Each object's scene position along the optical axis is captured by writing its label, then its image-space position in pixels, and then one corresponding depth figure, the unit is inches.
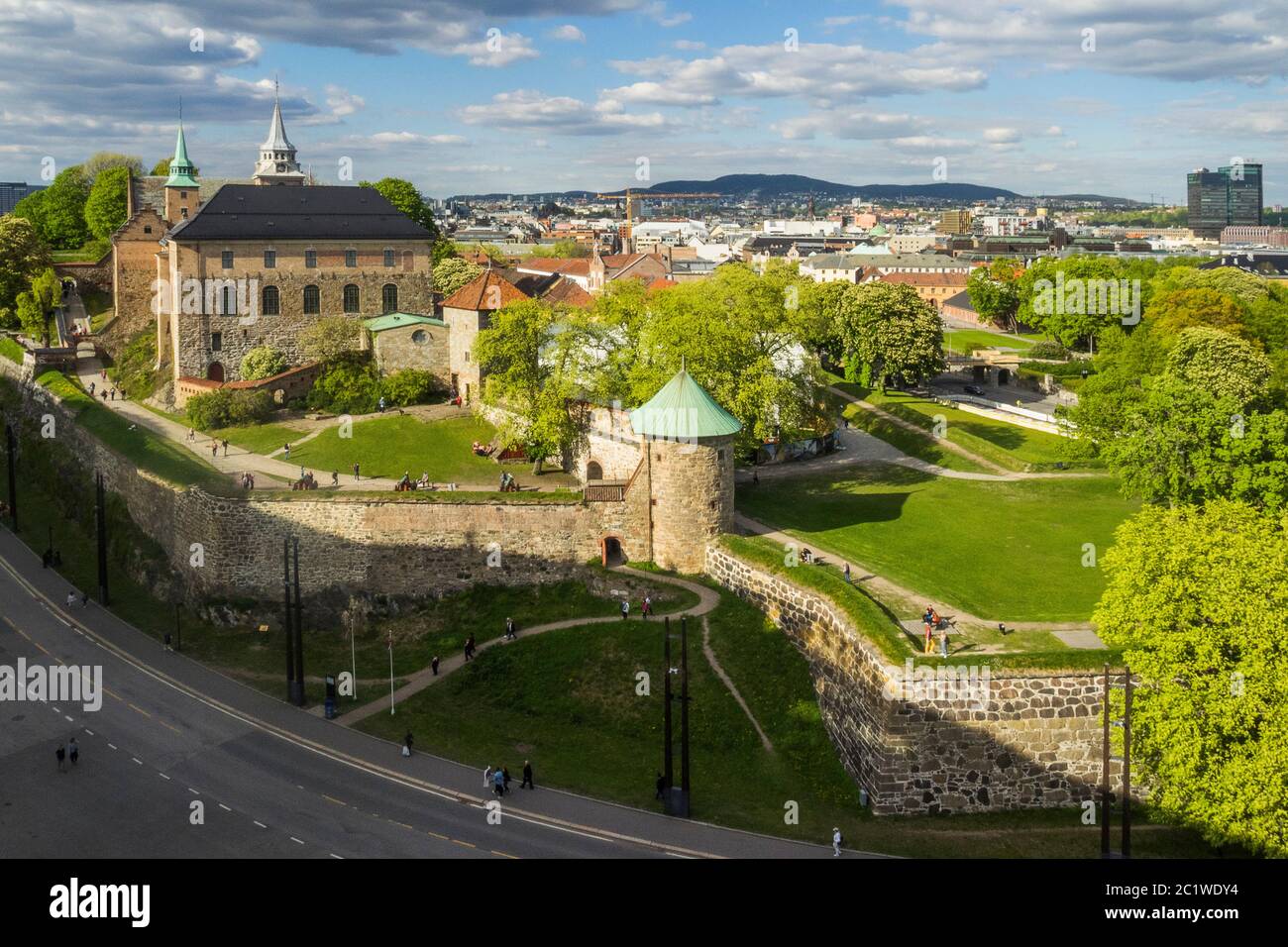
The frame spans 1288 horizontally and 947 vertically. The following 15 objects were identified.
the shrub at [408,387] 2746.1
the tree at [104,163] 4859.7
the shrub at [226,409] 2628.0
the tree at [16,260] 3565.5
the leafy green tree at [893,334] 3444.9
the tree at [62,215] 4549.7
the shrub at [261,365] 2844.5
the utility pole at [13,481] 2593.5
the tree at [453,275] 3863.2
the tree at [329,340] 2861.7
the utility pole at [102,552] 2160.4
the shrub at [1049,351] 4375.0
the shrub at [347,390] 2721.5
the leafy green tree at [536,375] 2255.2
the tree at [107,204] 4303.6
